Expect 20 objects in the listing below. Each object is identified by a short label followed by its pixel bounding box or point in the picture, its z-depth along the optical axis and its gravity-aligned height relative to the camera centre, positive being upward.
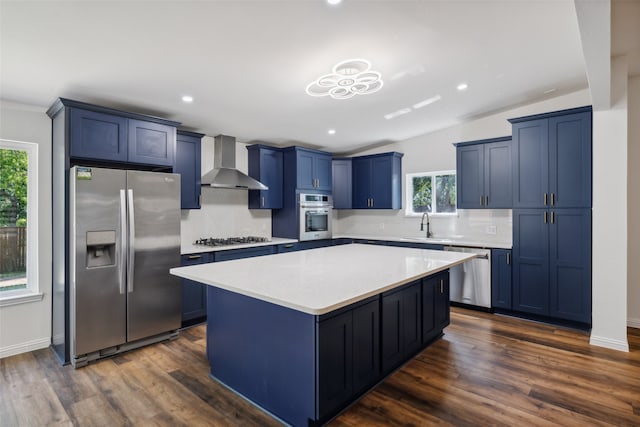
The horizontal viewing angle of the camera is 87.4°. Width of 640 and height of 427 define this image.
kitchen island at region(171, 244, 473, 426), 1.90 -0.77
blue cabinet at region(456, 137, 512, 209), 4.34 +0.51
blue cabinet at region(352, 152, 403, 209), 5.61 +0.54
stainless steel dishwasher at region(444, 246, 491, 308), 4.27 -0.90
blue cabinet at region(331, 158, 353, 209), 6.09 +0.59
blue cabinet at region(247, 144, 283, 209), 5.08 +0.60
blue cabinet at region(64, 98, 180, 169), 2.96 +0.74
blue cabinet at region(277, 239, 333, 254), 4.89 -0.51
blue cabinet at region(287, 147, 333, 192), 5.27 +0.70
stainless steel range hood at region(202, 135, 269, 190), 4.43 +0.61
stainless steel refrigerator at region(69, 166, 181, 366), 2.90 -0.42
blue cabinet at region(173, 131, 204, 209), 4.08 +0.58
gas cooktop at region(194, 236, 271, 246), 4.44 -0.39
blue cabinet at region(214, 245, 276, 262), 4.03 -0.52
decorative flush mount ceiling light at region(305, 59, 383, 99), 2.73 +1.12
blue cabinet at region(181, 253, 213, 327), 3.74 -0.96
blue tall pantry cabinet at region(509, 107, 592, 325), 3.59 -0.03
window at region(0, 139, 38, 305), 3.13 -0.06
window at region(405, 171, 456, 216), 5.27 +0.31
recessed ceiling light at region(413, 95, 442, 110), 3.95 +1.34
